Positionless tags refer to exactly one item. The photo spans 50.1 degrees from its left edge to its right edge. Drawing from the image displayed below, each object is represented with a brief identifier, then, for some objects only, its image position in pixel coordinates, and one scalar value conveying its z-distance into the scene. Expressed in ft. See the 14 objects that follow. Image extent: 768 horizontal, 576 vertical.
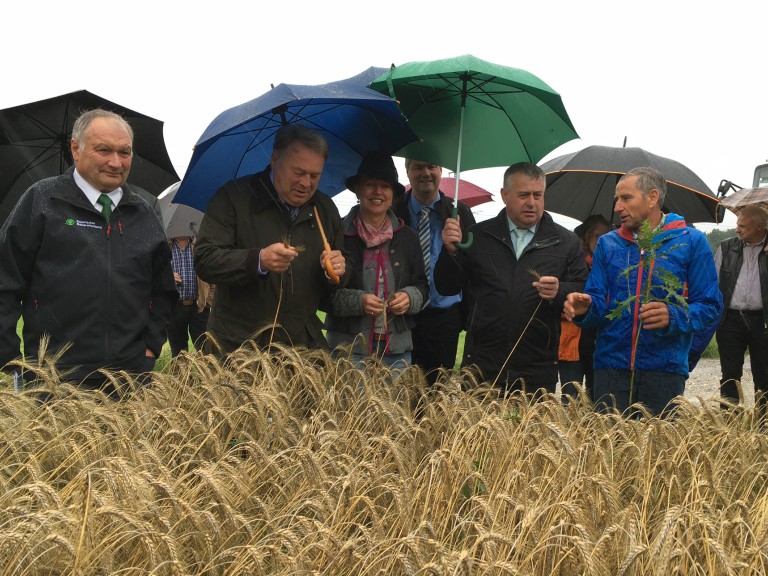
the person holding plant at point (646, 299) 14.14
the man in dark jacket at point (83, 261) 12.61
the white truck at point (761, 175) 39.78
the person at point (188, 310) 26.71
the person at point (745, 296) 22.11
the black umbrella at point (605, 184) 22.38
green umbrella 17.43
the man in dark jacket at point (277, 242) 14.42
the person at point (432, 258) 16.85
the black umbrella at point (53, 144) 18.11
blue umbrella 15.26
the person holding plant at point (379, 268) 15.36
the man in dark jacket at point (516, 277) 15.39
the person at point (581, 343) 20.77
